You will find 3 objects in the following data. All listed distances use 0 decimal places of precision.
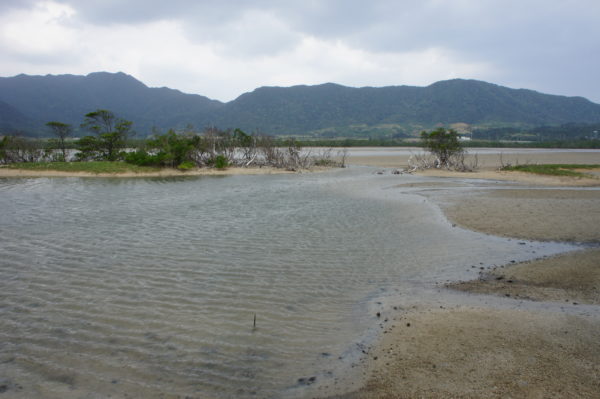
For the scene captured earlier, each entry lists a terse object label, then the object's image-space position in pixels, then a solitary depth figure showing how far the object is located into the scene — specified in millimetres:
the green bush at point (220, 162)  33500
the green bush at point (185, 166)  31591
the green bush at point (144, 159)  31297
